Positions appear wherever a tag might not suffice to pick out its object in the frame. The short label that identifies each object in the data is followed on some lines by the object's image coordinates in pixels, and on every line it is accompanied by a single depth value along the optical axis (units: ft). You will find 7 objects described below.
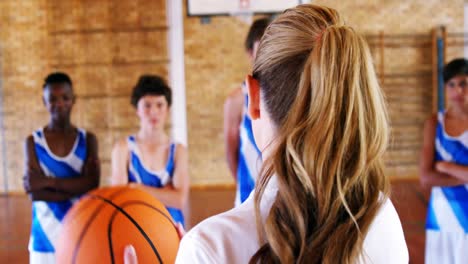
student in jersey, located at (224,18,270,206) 7.04
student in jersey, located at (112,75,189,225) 7.16
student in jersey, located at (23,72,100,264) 7.11
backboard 17.75
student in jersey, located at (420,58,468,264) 7.47
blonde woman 2.27
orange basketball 3.72
